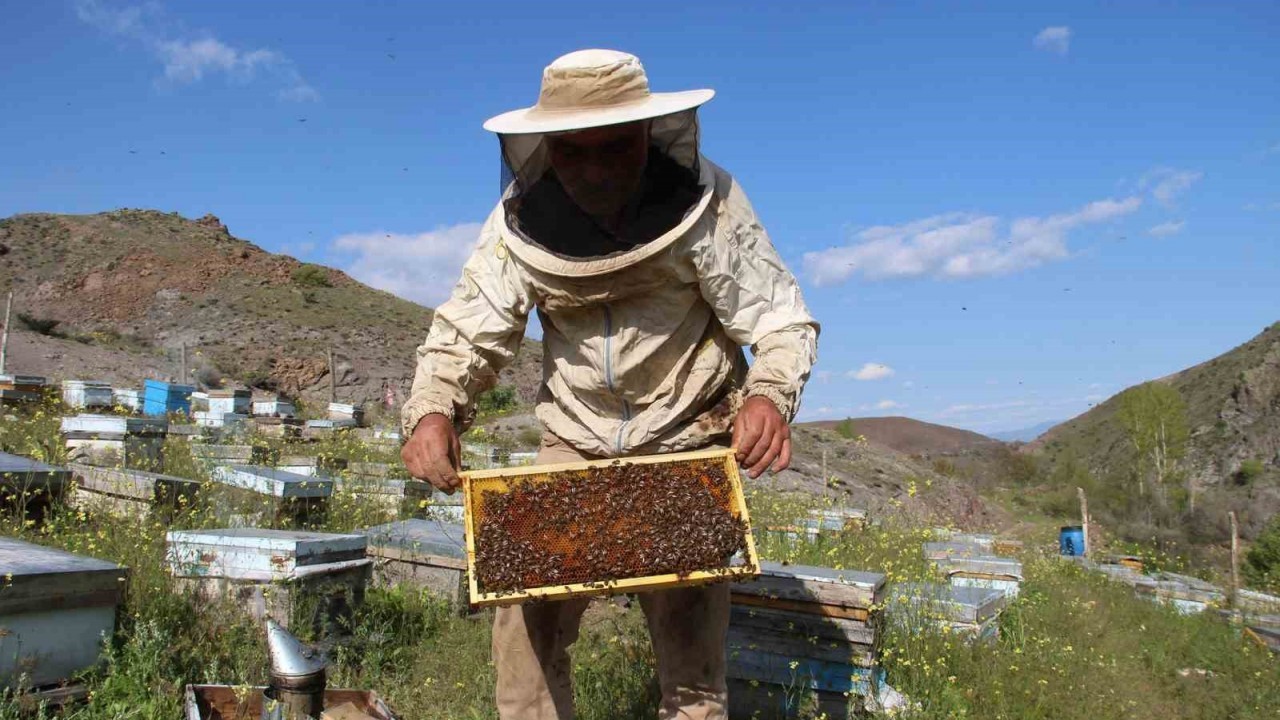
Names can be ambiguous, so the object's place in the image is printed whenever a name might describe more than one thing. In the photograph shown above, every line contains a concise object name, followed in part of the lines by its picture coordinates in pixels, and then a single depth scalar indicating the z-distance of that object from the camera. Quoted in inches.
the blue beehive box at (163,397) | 581.0
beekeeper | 109.0
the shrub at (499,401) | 1059.1
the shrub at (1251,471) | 1441.9
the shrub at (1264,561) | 591.2
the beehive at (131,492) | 233.1
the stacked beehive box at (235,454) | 346.0
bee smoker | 121.1
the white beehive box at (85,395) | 507.8
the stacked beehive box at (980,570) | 282.2
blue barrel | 644.1
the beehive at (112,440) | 329.4
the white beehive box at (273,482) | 248.7
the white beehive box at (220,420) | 517.7
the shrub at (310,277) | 1998.0
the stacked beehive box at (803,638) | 170.2
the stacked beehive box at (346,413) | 731.4
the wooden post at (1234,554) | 463.5
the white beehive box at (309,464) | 356.7
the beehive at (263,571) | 177.6
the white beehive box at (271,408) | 667.4
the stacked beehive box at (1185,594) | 361.1
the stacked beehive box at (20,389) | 515.5
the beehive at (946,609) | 195.9
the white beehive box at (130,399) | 580.1
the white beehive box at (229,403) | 625.6
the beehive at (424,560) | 221.6
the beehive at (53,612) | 134.6
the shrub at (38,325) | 1261.1
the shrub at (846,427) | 2018.0
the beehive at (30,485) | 215.0
